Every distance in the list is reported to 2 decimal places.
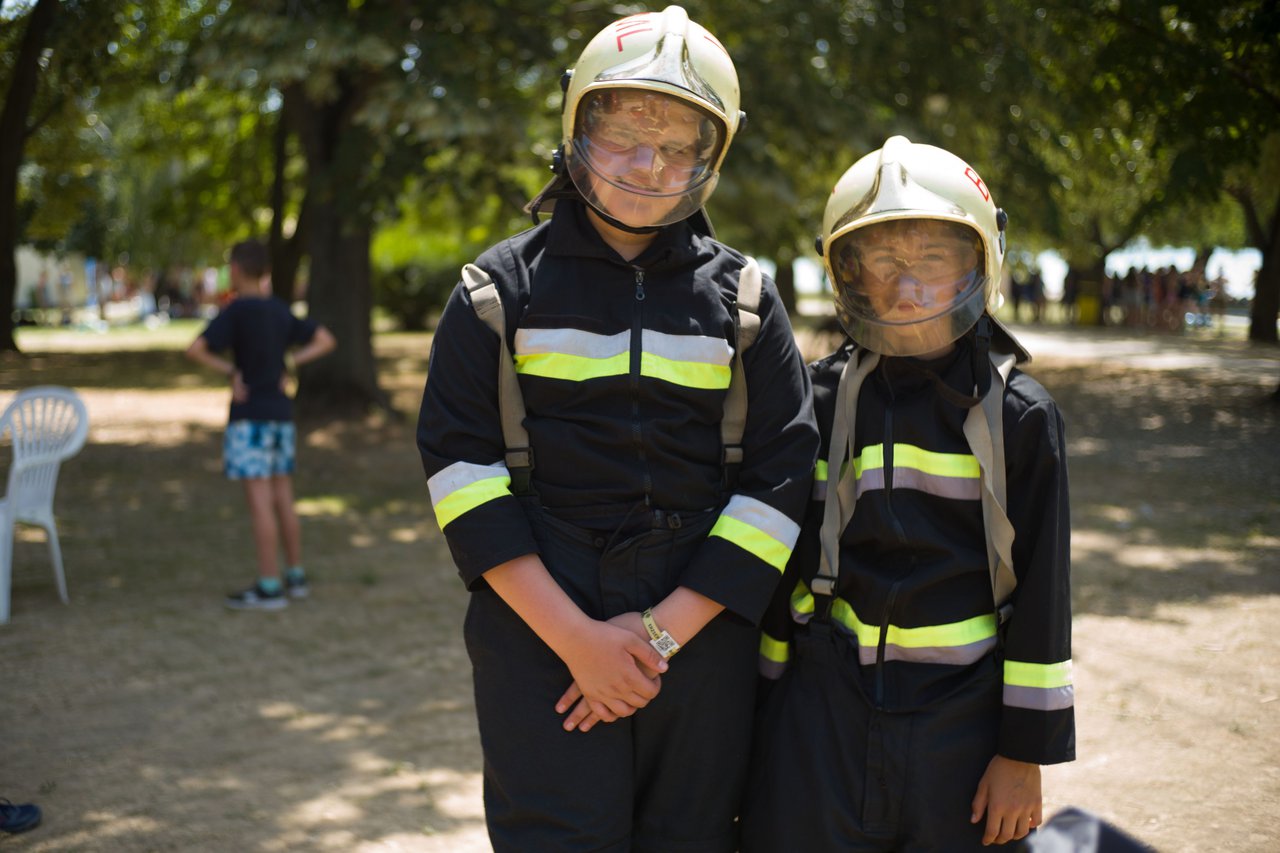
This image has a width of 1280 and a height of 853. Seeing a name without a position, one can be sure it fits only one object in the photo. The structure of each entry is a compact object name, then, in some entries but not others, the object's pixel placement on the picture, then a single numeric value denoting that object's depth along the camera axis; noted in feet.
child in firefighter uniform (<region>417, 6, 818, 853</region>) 7.36
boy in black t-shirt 21.12
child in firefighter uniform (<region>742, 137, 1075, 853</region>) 7.58
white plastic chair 20.54
